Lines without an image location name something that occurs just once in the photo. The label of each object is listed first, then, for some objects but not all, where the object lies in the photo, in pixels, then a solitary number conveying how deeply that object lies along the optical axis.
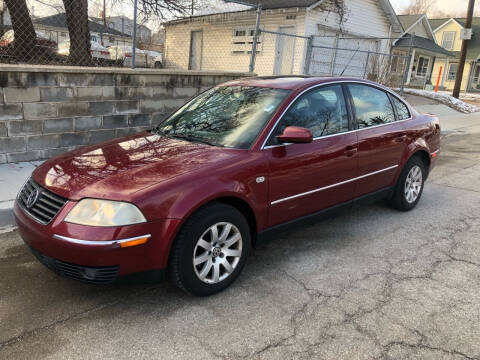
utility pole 19.27
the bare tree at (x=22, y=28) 7.37
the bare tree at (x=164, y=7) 9.11
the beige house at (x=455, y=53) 39.56
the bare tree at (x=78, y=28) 8.13
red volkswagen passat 2.78
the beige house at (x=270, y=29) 16.58
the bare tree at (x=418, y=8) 73.00
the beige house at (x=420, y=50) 27.67
